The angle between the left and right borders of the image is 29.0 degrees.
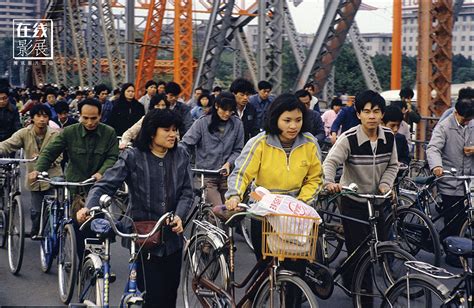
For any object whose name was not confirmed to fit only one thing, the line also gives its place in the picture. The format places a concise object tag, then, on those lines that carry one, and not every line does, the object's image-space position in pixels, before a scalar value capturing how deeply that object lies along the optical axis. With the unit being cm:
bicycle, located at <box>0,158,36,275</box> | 877
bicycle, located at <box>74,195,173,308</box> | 540
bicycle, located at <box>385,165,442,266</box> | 810
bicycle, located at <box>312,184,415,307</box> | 620
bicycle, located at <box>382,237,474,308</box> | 486
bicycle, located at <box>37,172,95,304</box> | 738
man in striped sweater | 667
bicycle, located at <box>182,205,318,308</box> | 538
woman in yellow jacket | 586
